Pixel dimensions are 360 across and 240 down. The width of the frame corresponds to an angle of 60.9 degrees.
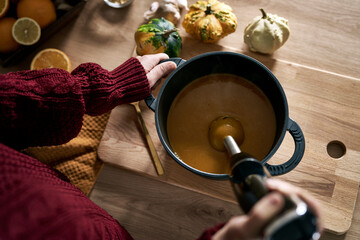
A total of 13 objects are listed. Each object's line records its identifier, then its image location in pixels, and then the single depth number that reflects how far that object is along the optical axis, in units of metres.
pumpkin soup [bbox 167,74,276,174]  0.71
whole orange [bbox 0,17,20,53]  0.91
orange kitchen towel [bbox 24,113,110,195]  0.84
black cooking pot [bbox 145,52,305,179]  0.59
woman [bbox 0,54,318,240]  0.47
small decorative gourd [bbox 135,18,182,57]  0.79
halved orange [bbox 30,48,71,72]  0.88
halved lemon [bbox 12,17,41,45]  0.89
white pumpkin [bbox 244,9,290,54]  0.77
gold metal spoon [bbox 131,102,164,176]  0.76
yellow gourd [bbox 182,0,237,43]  0.79
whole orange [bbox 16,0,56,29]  0.89
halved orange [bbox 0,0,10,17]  0.89
